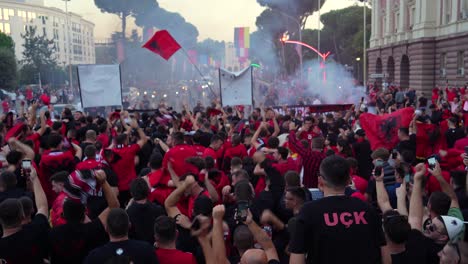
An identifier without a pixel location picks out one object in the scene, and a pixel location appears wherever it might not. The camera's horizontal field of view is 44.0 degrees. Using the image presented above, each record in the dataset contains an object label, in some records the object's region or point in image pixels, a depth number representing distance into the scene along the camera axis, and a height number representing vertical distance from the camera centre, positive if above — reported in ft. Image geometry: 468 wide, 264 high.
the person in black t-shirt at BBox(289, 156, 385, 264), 11.56 -3.20
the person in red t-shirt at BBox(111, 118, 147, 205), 26.12 -3.96
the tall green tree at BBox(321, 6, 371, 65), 239.50 +18.18
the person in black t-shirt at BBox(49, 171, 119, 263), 14.94 -4.02
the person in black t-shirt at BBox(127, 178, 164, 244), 17.10 -4.02
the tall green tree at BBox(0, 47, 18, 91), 181.37 +3.36
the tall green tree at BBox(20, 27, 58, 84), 213.25 +8.02
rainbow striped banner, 187.24 +11.46
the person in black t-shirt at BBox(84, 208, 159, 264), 12.91 -3.80
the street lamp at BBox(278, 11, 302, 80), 217.93 +21.04
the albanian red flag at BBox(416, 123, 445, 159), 30.45 -3.71
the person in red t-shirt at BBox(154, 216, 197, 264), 13.60 -3.94
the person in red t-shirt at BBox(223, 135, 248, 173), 27.25 -3.60
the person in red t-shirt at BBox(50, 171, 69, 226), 17.30 -3.75
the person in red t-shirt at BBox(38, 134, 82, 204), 24.26 -3.49
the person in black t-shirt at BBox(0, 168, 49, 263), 14.14 -3.87
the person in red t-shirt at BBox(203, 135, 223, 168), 27.76 -3.22
